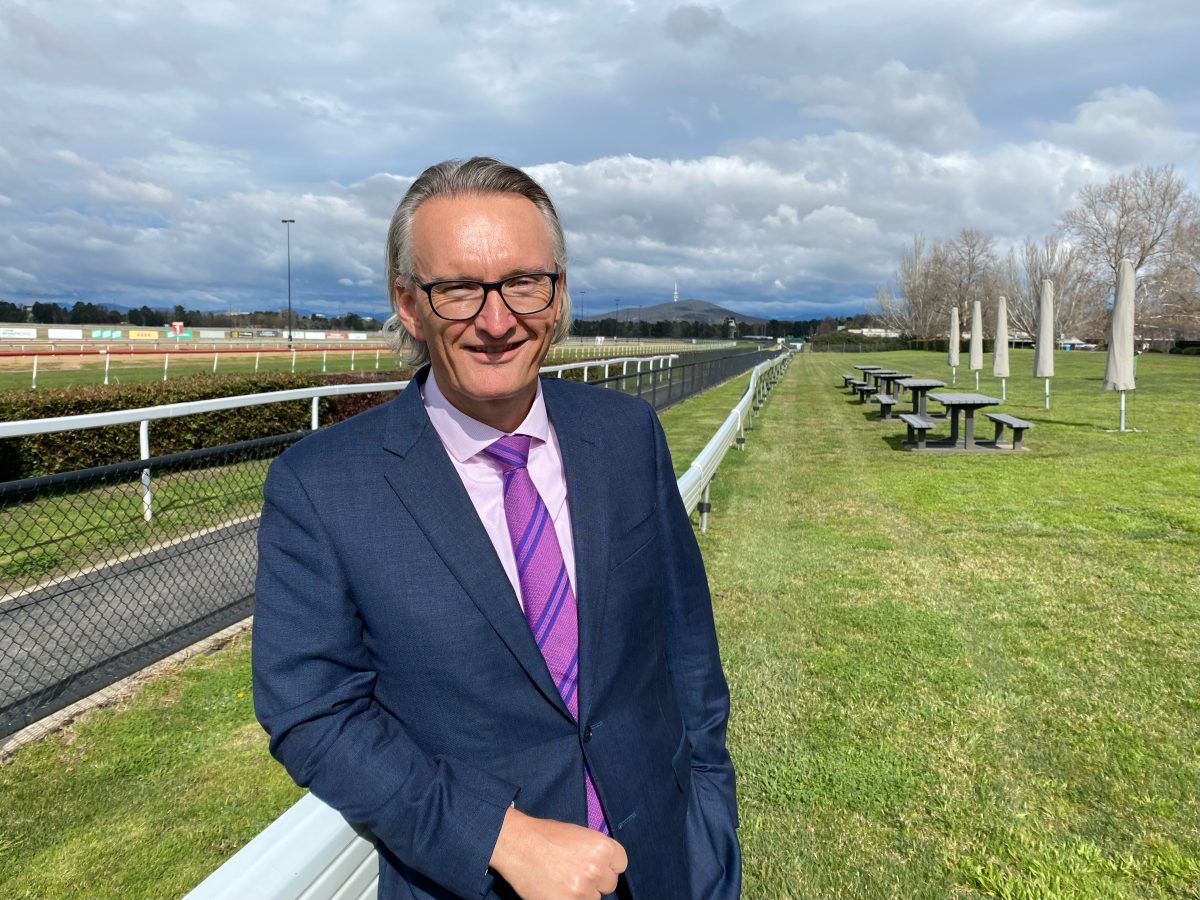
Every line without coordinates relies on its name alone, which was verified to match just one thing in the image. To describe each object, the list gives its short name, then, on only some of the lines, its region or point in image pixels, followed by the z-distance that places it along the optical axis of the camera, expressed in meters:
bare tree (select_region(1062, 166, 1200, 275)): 49.91
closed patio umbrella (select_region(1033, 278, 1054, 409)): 14.82
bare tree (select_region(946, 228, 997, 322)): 80.06
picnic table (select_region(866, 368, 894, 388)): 21.12
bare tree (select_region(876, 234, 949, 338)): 82.88
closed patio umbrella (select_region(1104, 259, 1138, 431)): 12.30
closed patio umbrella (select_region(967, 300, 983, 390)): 20.48
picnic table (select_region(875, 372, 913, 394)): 19.43
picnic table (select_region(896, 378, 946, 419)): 15.37
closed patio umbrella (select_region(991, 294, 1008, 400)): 16.84
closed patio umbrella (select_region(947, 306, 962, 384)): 21.69
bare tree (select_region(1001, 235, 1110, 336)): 56.44
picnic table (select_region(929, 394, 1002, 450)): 11.86
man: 1.13
